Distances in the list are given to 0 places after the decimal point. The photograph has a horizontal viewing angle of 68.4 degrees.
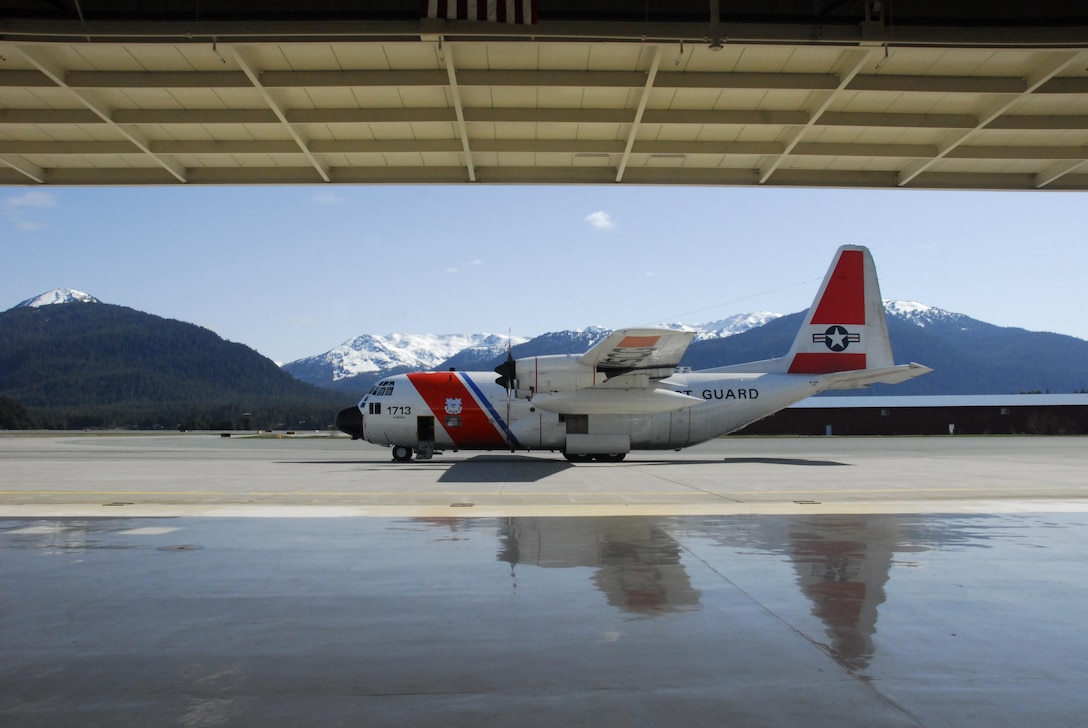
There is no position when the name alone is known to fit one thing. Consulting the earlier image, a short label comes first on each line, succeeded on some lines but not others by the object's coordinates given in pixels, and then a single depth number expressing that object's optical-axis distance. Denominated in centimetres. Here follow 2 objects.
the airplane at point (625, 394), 2802
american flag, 906
